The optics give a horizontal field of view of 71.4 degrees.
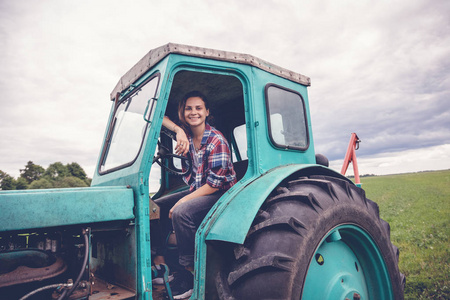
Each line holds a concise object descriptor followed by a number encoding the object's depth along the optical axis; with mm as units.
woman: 2193
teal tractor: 1711
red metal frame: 4094
